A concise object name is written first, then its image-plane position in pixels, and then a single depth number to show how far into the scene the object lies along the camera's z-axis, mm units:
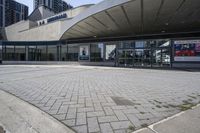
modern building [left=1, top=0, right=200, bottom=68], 8339
